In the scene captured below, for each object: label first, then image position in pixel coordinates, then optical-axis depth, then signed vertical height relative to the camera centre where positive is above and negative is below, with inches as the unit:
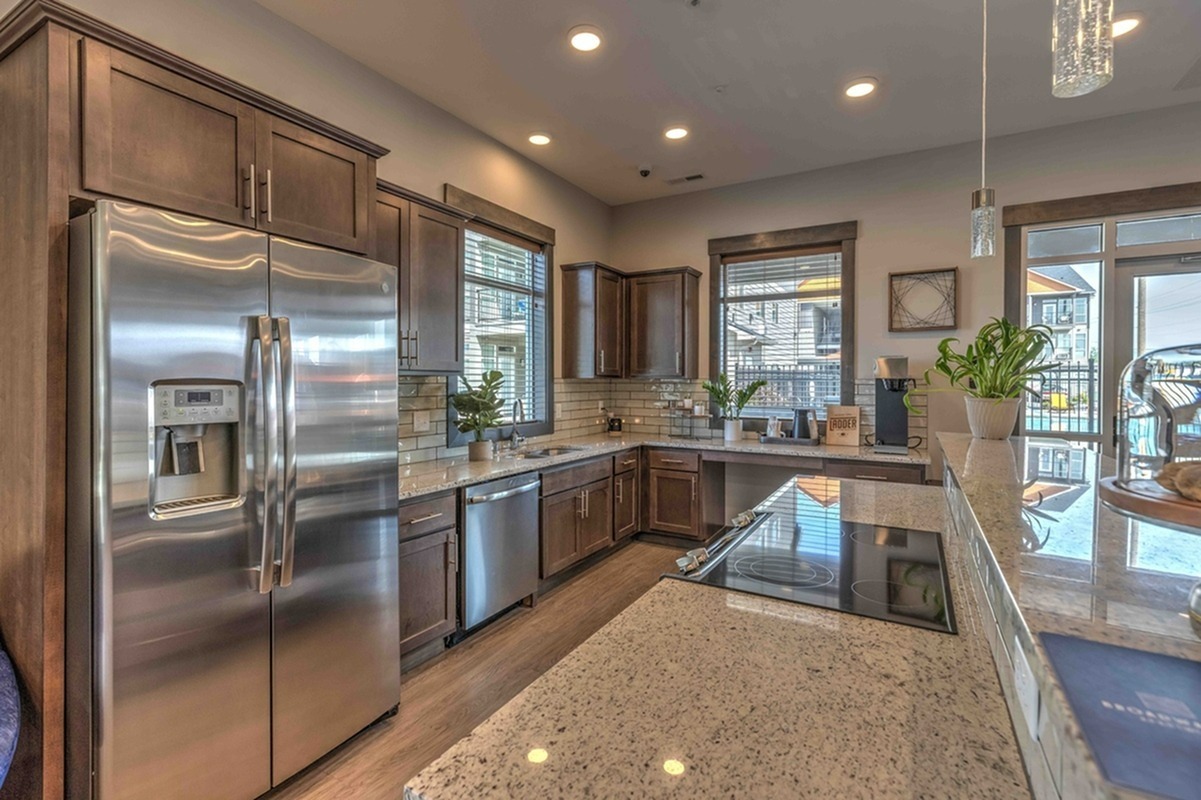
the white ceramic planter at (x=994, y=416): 93.7 -3.6
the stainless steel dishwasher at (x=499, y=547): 119.0 -34.3
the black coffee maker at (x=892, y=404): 164.2 -2.6
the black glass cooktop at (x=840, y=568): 51.4 -18.7
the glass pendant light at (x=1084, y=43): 47.1 +30.0
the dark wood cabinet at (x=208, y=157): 65.1 +32.1
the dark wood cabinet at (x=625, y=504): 174.9 -34.8
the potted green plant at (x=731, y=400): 188.2 -1.7
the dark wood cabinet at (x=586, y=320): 188.1 +25.1
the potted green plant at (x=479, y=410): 138.9 -3.7
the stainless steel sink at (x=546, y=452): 152.9 -16.6
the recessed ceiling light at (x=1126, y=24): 105.7 +70.6
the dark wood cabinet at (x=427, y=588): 104.0 -37.2
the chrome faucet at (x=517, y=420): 160.7 -7.7
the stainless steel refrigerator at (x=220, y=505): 60.8 -13.7
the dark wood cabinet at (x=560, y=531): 143.6 -35.8
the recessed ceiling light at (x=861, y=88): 128.4 +71.3
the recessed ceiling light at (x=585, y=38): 109.5 +71.0
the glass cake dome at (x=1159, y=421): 29.2 -1.5
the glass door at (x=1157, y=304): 142.5 +23.6
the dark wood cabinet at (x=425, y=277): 114.6 +25.7
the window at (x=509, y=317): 155.5 +23.3
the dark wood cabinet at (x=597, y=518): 159.8 -36.0
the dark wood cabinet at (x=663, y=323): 195.3 +25.6
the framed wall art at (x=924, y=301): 162.6 +27.9
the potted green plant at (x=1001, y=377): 93.7 +3.0
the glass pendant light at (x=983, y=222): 87.6 +27.2
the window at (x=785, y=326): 184.9 +23.5
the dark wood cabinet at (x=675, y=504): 178.7 -35.1
